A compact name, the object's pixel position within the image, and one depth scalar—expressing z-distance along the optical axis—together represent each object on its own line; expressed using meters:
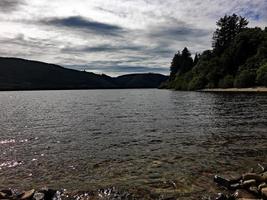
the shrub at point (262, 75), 71.55
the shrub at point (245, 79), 80.11
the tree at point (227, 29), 118.62
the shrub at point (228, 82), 88.96
